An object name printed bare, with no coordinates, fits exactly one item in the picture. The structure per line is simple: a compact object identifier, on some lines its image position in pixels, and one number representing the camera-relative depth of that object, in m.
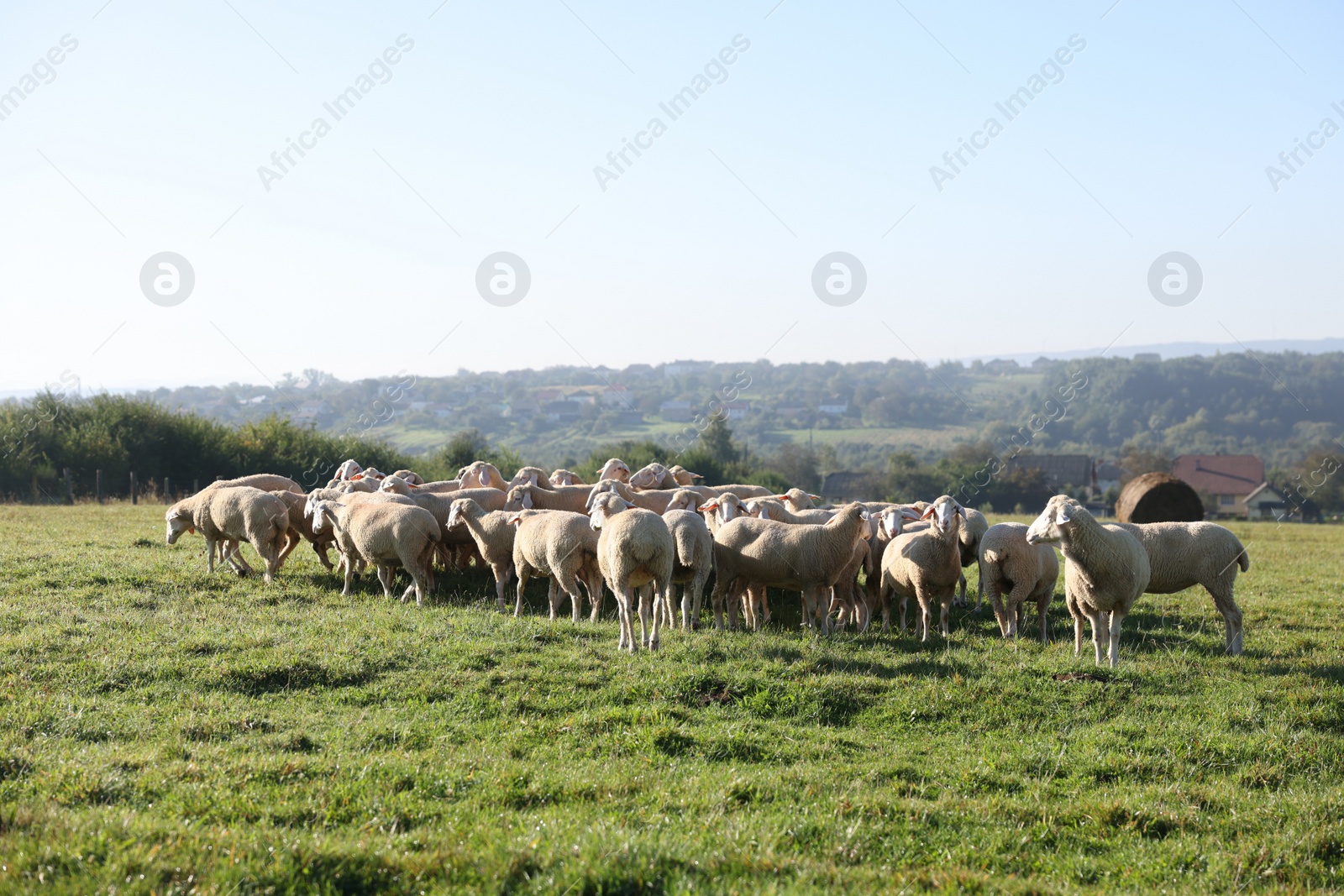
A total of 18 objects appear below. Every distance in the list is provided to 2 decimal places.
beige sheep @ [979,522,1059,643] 13.84
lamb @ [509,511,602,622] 13.95
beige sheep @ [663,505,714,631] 13.26
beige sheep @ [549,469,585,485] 20.95
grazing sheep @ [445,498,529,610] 15.38
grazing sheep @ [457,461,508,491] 21.11
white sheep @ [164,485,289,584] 15.96
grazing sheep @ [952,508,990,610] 15.43
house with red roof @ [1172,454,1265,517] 79.00
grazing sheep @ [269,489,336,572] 17.34
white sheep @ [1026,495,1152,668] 12.17
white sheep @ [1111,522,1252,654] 13.32
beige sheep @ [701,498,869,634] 13.87
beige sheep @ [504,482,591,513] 16.83
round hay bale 27.22
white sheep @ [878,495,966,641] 13.98
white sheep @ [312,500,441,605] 14.95
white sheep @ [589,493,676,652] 12.43
